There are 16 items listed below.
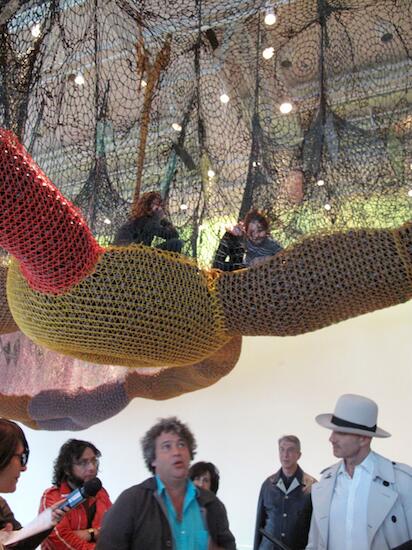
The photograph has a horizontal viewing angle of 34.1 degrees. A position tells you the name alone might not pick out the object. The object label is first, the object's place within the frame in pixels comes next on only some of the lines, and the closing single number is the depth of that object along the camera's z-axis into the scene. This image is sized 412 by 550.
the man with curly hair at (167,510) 1.63
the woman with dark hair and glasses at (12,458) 1.49
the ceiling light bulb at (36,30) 2.43
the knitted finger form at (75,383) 3.55
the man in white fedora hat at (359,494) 1.89
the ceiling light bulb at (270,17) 2.54
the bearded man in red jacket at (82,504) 2.60
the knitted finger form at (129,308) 2.03
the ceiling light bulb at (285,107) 2.48
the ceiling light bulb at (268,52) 2.57
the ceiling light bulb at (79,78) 2.56
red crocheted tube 1.76
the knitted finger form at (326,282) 1.93
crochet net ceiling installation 1.98
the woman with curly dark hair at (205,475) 3.23
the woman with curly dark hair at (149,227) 2.33
